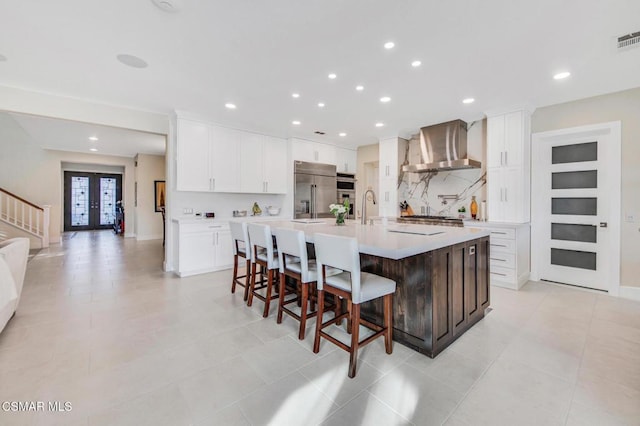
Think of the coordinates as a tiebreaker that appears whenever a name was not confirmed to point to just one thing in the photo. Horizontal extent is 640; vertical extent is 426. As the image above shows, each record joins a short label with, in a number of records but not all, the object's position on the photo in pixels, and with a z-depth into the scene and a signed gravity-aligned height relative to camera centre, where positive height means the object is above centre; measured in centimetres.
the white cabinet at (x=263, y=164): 534 +95
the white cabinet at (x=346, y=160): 670 +128
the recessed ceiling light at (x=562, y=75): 307 +156
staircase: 656 -13
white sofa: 226 -57
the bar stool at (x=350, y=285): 190 -56
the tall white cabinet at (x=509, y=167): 397 +67
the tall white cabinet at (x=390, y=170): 566 +87
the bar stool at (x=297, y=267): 238 -53
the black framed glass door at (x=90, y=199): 1002 +41
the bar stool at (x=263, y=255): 285 -50
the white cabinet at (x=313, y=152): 594 +135
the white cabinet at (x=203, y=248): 440 -63
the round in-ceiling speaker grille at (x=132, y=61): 278 +156
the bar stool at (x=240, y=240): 324 -37
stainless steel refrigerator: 589 +49
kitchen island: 208 -56
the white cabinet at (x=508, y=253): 380 -60
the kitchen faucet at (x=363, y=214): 342 -4
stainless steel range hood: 461 +112
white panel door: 360 +8
